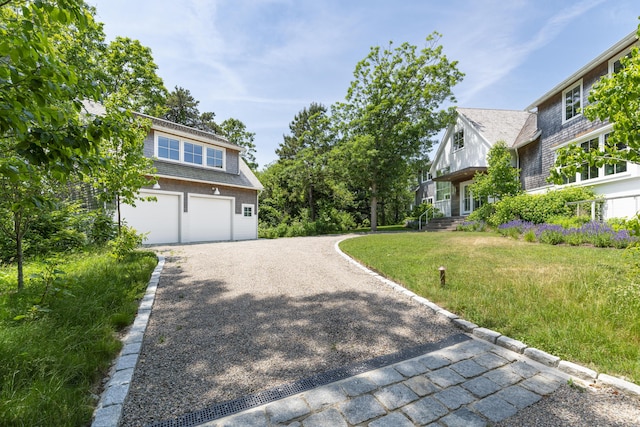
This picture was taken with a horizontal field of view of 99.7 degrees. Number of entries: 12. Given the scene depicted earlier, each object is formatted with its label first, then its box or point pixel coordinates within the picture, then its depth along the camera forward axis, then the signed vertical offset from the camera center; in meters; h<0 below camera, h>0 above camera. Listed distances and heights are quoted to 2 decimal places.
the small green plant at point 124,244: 6.98 -0.84
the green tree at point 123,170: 6.54 +1.06
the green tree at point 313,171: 20.78 +3.26
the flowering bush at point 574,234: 7.73 -0.67
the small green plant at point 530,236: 9.76 -0.85
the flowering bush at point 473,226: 14.20 -0.67
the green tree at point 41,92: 1.73 +0.85
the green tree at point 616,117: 2.90 +1.08
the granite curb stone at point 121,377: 2.02 -1.52
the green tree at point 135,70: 18.98 +10.37
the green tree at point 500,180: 14.20 +1.78
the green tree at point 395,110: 18.23 +7.26
